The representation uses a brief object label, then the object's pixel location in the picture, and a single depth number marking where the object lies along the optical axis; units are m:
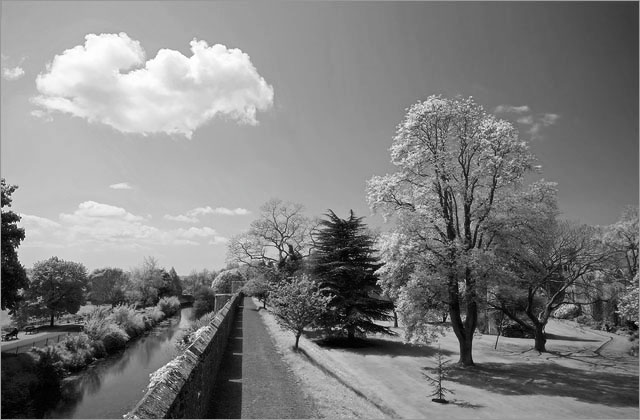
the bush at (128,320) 36.38
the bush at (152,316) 43.94
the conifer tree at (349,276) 26.19
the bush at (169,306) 57.91
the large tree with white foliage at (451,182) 18.98
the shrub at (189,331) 24.71
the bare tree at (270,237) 45.75
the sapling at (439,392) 14.07
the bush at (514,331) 31.19
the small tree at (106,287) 62.00
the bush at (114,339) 30.27
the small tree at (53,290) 39.16
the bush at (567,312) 41.03
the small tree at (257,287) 44.24
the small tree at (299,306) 22.61
